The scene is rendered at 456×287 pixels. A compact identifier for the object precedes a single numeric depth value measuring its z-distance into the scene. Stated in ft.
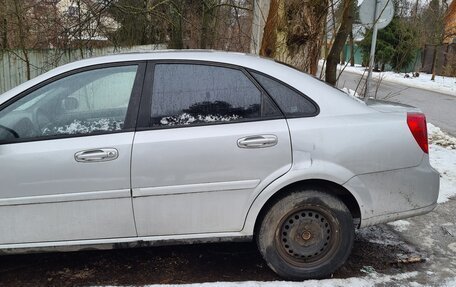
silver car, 9.87
